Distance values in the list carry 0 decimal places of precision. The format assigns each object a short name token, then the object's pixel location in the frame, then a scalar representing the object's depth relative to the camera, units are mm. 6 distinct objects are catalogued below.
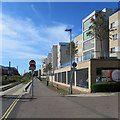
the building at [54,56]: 64463
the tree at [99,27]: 17231
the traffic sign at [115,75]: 15304
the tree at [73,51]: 31015
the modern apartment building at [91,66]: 15692
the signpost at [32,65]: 12290
